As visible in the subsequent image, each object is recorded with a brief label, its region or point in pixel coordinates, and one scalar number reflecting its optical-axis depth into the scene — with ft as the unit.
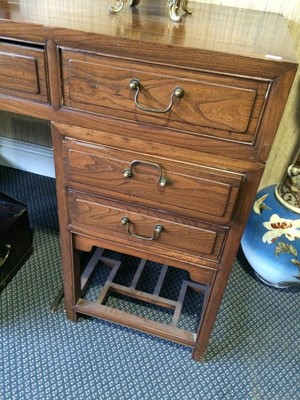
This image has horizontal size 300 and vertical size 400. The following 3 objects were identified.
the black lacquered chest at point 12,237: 3.88
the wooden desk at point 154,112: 2.05
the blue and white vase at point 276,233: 3.82
